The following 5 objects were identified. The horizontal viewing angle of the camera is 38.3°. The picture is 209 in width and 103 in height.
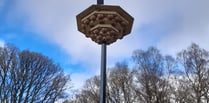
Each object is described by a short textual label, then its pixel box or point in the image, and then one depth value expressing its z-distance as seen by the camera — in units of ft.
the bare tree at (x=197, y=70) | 70.79
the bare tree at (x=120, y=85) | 79.56
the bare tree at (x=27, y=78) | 66.80
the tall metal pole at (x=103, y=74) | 9.85
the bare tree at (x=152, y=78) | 73.05
